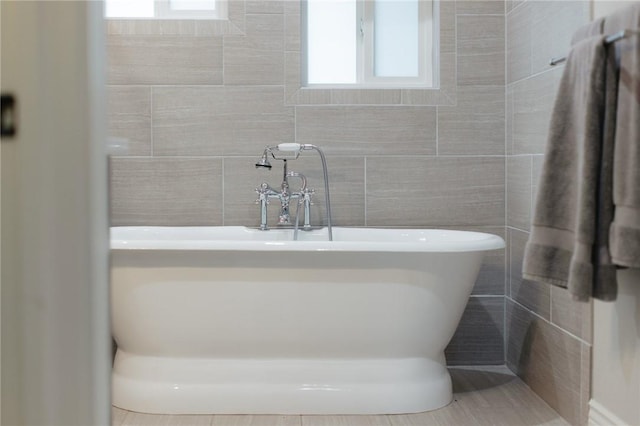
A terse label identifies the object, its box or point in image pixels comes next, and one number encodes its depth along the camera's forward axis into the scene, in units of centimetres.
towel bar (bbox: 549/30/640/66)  173
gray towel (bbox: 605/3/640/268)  168
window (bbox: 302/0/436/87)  331
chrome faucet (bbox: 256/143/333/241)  305
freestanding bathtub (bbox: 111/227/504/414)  244
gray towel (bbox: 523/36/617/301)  174
